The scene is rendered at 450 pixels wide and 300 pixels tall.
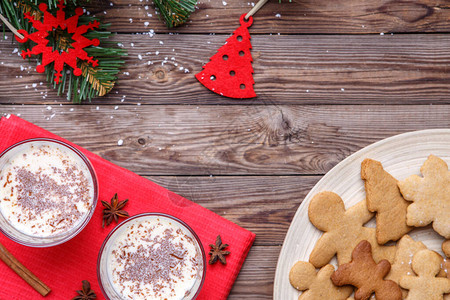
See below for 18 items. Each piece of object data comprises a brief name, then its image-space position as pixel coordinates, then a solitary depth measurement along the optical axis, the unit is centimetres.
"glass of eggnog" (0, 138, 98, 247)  70
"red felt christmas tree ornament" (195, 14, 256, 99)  74
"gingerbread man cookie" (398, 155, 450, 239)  71
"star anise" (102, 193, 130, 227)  71
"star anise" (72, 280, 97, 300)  70
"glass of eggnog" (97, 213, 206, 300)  70
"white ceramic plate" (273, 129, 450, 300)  71
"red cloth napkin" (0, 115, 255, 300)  71
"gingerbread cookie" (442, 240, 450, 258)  71
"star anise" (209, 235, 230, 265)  71
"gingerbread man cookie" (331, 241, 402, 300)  70
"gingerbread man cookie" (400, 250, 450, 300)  70
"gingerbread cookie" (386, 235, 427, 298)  71
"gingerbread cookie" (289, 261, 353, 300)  71
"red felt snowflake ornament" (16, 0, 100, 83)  72
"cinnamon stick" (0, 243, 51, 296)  70
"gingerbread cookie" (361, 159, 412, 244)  71
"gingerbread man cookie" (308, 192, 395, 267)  71
